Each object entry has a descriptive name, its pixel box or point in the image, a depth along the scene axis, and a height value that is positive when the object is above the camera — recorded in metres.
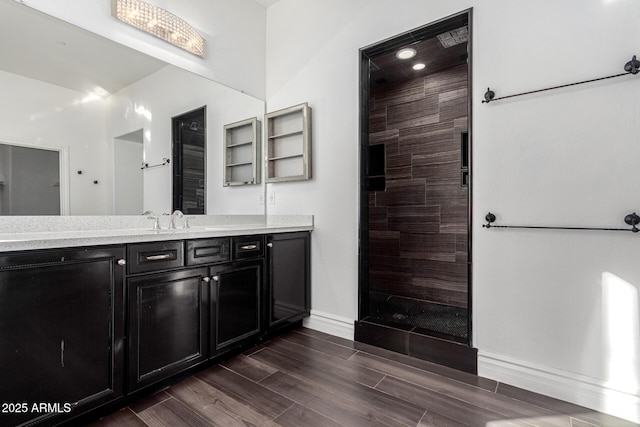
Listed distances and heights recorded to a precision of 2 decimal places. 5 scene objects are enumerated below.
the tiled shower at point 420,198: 3.06 +0.13
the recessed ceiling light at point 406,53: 2.57 +1.33
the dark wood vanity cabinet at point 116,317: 1.25 -0.52
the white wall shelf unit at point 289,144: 2.72 +0.62
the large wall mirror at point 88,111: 1.69 +0.63
